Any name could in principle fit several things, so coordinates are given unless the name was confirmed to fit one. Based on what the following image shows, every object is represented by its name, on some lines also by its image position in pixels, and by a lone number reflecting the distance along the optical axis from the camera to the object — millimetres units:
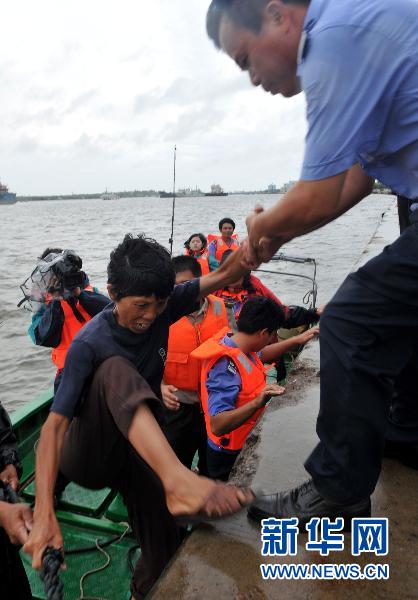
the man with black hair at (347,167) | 1332
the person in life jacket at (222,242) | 7652
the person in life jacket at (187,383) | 3318
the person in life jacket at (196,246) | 8172
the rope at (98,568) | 2527
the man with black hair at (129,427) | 1617
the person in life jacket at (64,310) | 3742
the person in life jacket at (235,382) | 2713
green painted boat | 2658
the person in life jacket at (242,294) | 5527
